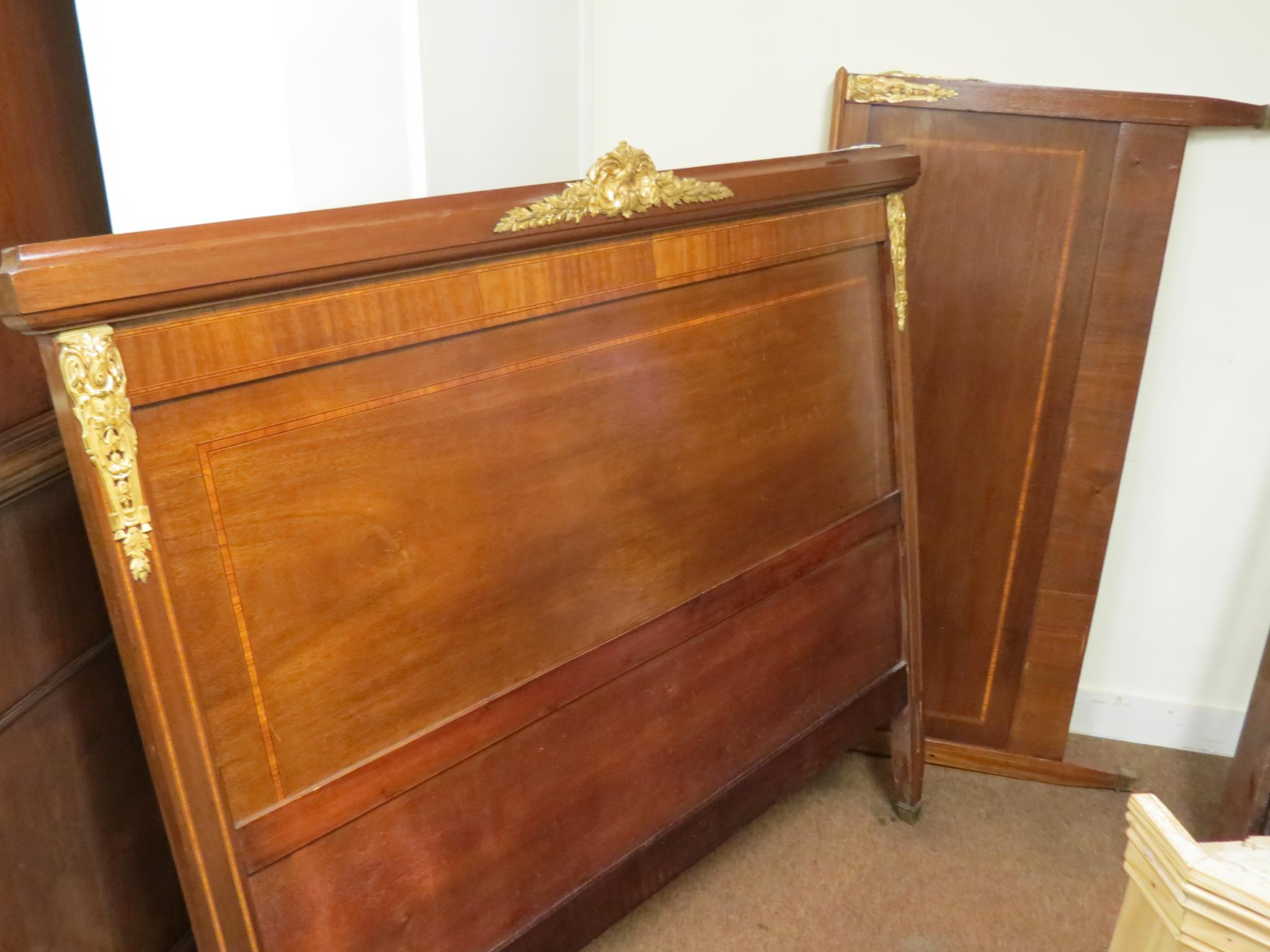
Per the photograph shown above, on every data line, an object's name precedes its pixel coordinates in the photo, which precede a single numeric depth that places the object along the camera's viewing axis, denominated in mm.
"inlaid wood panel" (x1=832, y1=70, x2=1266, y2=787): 1759
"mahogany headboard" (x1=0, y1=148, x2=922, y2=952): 875
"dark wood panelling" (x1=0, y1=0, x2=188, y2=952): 1109
